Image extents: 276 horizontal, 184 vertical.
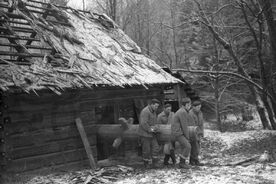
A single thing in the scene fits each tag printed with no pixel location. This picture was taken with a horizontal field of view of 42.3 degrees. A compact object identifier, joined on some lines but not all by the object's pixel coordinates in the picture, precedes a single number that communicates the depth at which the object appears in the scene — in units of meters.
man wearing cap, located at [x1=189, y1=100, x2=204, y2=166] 10.48
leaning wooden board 10.91
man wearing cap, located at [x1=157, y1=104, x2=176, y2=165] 10.64
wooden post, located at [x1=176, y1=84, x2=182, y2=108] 20.24
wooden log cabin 9.73
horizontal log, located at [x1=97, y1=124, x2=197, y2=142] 10.18
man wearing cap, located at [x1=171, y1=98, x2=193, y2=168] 9.80
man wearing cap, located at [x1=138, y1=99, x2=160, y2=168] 10.20
